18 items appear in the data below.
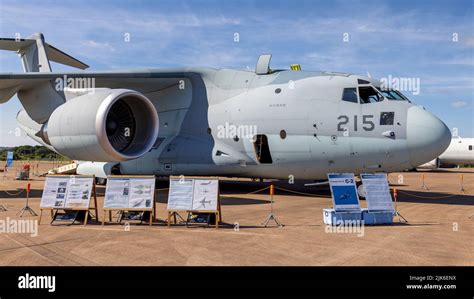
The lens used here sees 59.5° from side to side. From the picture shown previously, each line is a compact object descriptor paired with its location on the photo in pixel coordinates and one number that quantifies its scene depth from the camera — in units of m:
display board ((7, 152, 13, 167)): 32.34
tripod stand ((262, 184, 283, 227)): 10.56
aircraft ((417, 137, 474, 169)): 47.84
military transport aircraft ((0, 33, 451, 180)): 14.10
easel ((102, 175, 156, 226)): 10.52
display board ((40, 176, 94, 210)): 10.91
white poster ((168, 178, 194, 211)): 10.58
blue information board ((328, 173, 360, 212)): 10.68
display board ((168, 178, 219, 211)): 10.53
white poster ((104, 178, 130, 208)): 10.84
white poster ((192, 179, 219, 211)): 10.50
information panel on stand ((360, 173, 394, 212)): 10.91
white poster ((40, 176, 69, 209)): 10.95
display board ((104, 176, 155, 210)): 10.77
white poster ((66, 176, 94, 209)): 10.88
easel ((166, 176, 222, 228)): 10.27
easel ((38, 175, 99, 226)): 10.63
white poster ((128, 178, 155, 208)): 10.75
